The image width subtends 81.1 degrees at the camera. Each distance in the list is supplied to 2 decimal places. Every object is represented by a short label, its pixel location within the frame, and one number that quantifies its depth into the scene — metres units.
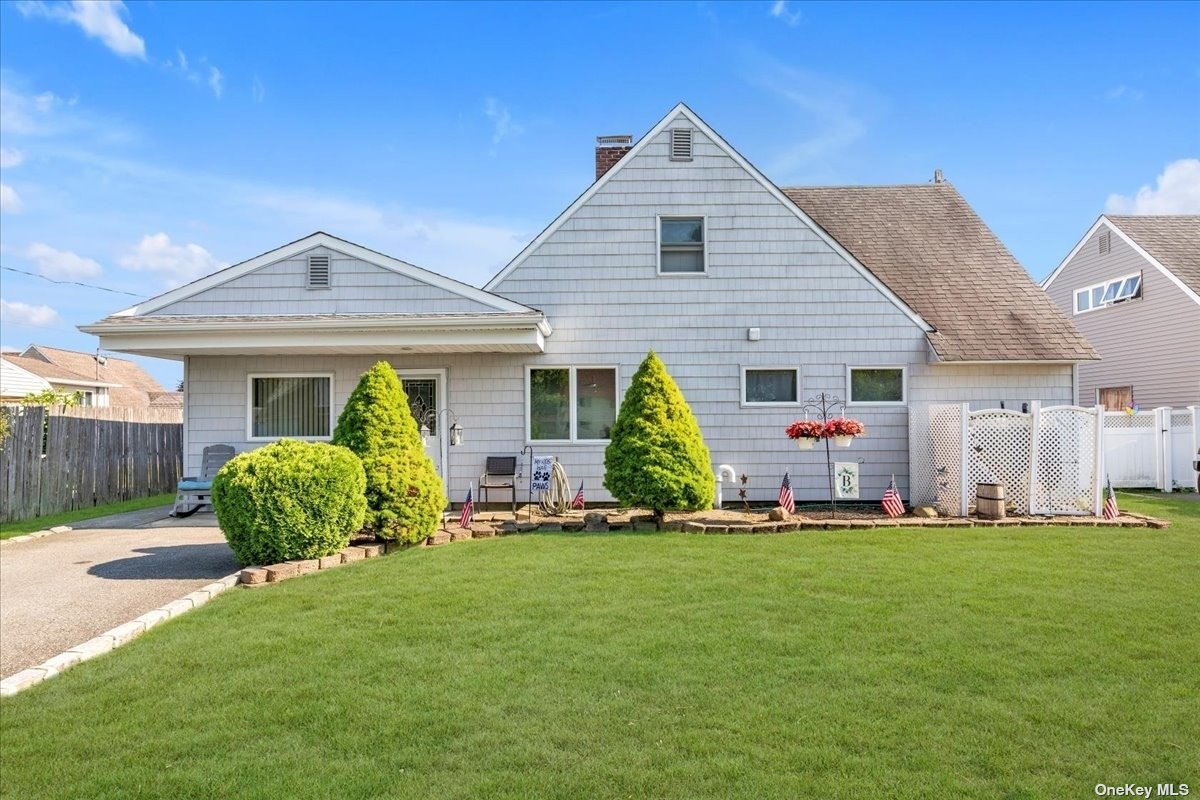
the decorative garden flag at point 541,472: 11.32
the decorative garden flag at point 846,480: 11.48
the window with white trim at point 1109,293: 19.39
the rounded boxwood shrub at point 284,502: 6.97
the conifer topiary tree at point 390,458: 8.05
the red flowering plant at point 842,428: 10.09
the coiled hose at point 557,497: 10.86
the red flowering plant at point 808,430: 10.19
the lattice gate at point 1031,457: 10.33
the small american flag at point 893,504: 10.69
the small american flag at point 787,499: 10.73
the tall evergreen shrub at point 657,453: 9.52
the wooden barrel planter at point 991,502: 10.00
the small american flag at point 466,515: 9.64
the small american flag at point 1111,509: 10.01
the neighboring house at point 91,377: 28.52
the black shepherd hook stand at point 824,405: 11.83
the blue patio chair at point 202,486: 11.28
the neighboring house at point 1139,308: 17.64
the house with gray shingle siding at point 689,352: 11.79
